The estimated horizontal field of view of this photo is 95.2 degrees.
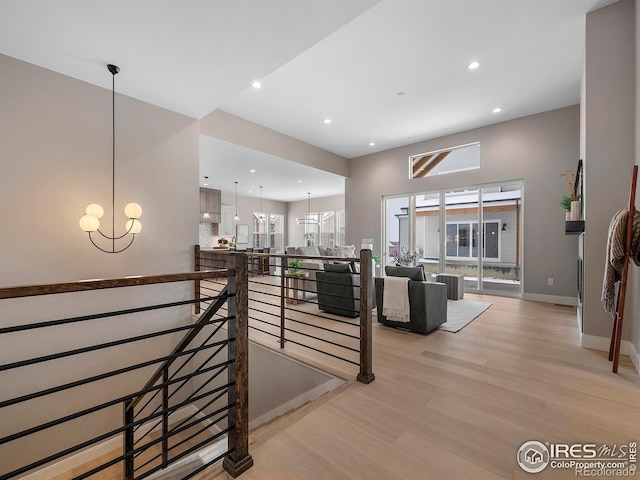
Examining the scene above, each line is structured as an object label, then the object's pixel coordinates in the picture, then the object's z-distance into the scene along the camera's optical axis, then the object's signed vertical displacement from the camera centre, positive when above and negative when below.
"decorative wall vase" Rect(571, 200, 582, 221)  3.55 +0.40
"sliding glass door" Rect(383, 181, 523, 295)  5.74 +0.21
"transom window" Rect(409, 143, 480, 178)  6.09 +1.79
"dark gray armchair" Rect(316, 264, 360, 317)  4.16 -0.73
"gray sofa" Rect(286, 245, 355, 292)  5.66 -0.25
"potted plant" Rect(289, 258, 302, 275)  5.54 -0.45
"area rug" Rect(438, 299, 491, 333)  3.80 -1.07
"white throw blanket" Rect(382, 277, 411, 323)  3.58 -0.72
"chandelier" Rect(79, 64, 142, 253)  2.83 +0.25
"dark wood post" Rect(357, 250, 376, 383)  2.31 -0.60
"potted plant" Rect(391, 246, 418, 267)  5.91 -0.37
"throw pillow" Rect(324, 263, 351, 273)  4.24 -0.39
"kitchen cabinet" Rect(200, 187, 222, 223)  8.89 +1.11
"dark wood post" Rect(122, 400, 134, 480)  1.89 -1.50
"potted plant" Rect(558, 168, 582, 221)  3.56 +0.57
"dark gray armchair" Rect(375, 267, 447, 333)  3.46 -0.78
